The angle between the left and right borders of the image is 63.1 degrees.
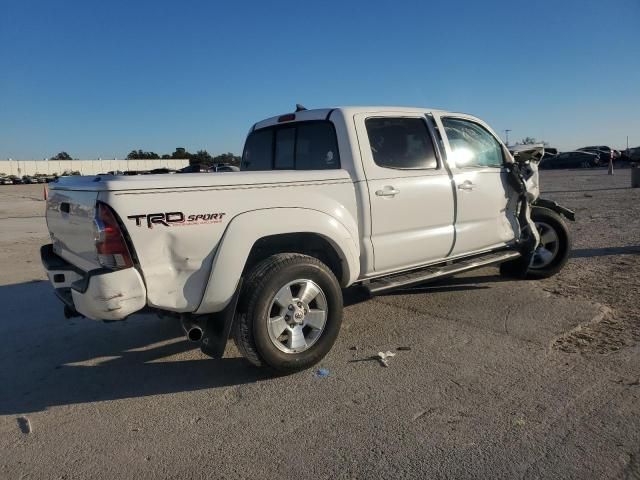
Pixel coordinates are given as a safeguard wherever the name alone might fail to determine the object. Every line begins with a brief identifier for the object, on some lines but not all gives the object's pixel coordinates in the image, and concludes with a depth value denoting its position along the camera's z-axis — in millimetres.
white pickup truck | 3314
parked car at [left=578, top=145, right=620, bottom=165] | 44000
